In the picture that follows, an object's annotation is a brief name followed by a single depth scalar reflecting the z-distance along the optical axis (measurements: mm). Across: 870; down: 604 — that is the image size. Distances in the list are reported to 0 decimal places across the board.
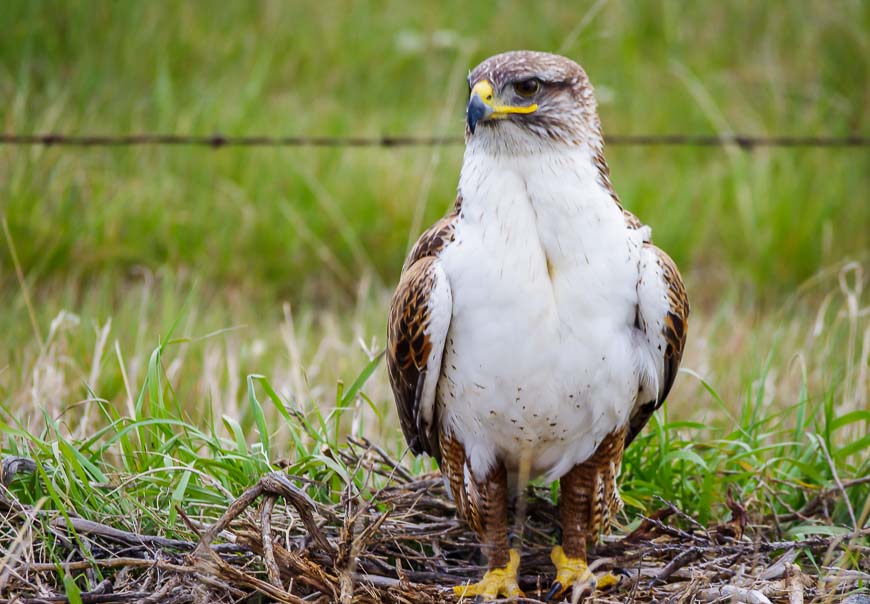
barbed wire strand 10180
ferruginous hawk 6133
